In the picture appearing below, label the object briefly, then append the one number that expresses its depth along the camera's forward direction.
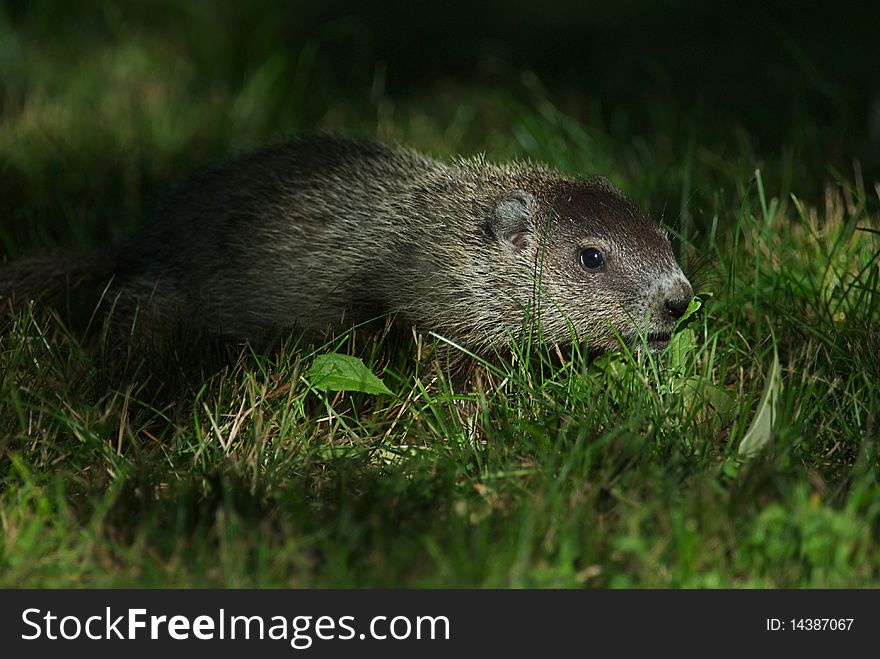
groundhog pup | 8.73
